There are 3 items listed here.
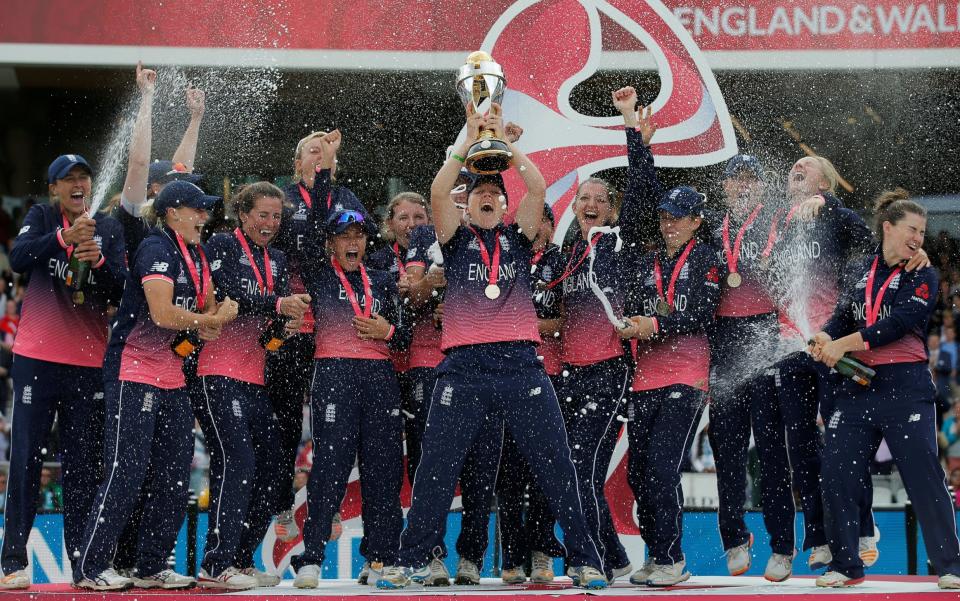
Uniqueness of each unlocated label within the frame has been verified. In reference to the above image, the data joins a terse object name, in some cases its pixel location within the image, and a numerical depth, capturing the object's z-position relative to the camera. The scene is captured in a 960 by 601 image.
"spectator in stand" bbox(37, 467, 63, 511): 16.55
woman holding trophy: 10.17
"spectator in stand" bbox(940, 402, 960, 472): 19.95
